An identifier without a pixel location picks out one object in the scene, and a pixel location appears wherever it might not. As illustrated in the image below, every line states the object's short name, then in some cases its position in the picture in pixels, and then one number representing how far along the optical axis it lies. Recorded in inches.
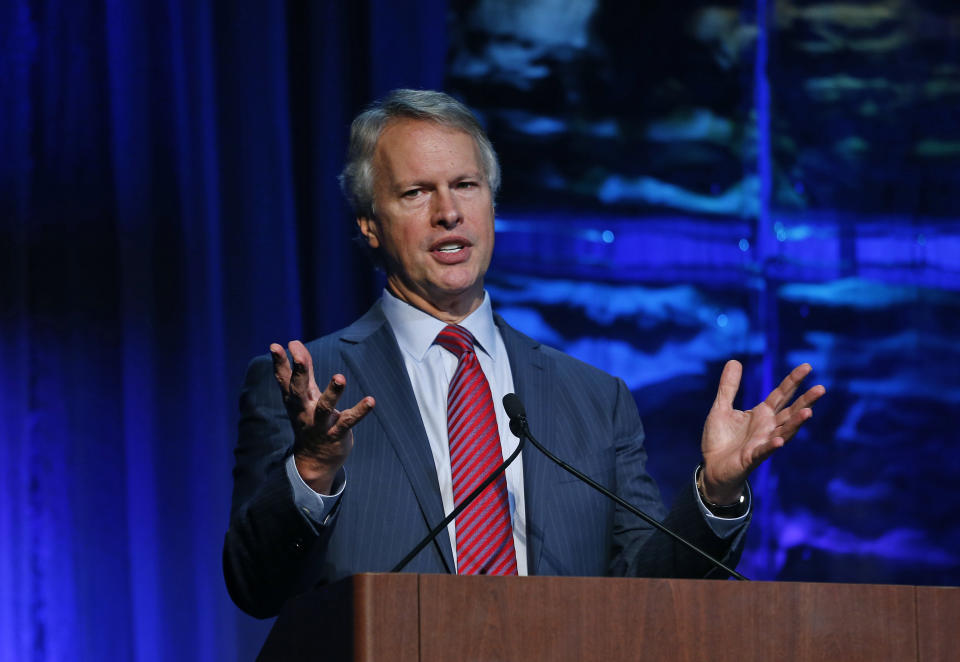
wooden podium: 229.6
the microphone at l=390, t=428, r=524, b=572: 235.0
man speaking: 240.6
